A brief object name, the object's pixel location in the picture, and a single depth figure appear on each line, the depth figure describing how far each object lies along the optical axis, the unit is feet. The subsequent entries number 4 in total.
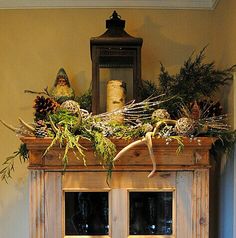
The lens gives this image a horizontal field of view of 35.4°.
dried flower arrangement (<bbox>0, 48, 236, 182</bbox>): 6.06
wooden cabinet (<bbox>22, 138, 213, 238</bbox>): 6.29
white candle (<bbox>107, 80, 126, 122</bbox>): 6.94
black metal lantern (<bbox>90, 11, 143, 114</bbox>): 6.88
